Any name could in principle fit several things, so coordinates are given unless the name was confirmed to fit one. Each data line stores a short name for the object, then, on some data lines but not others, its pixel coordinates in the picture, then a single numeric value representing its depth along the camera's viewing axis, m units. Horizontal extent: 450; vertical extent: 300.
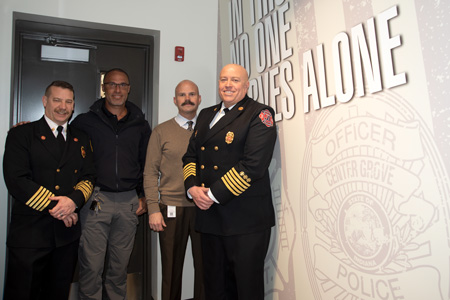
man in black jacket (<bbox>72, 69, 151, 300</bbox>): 2.25
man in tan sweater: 2.29
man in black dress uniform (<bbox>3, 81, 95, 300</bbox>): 1.85
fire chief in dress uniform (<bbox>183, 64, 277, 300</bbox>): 1.75
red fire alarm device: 2.95
